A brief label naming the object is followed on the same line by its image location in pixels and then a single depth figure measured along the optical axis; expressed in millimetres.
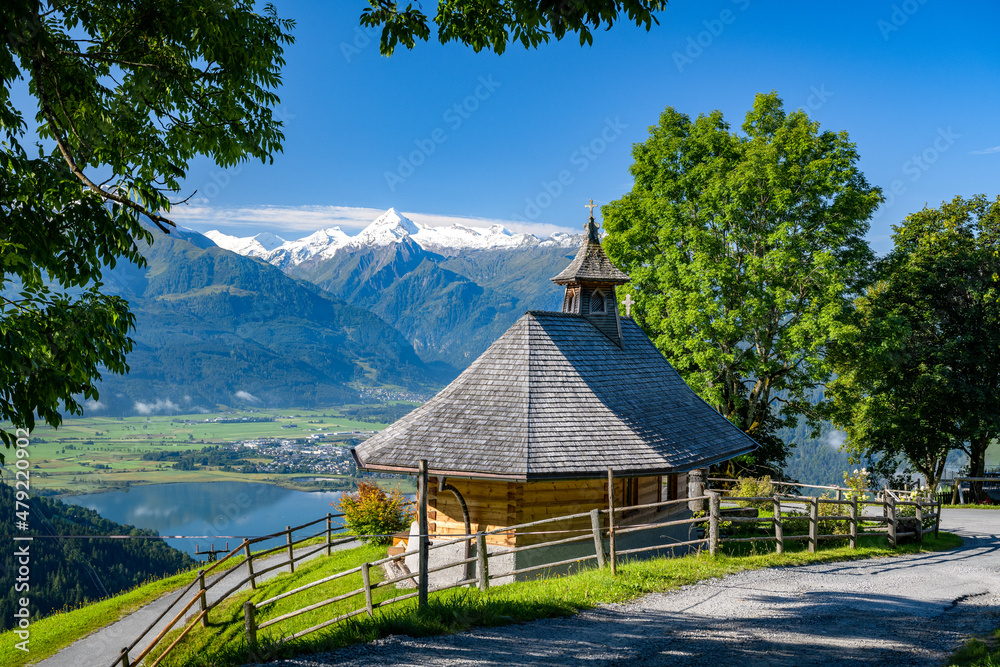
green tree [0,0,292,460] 6777
